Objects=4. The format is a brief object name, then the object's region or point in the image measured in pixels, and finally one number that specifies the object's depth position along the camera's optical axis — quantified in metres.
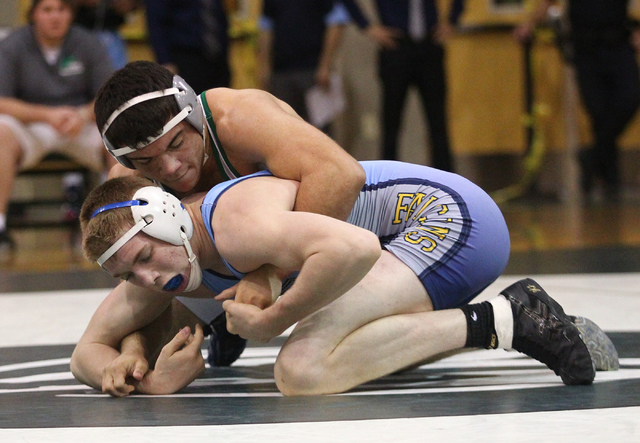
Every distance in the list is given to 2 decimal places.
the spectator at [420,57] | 11.52
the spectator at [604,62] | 12.79
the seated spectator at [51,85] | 9.78
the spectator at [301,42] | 12.05
